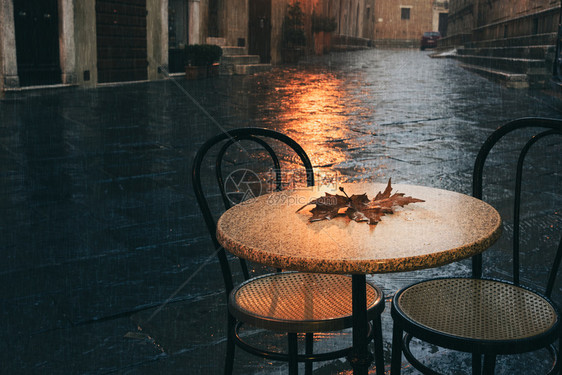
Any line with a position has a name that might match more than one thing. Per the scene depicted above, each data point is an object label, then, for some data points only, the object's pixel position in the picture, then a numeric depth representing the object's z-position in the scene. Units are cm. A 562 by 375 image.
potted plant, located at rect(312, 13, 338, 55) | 2809
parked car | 4072
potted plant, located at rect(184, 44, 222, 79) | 1560
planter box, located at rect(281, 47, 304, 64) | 2241
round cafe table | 142
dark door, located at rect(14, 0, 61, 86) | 1182
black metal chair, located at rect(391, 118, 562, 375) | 163
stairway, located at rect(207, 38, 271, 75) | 1748
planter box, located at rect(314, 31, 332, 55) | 2905
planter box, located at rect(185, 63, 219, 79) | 1555
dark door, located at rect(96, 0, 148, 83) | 1382
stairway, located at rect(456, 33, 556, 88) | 1297
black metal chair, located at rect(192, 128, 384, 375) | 174
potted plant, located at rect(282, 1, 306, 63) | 2233
